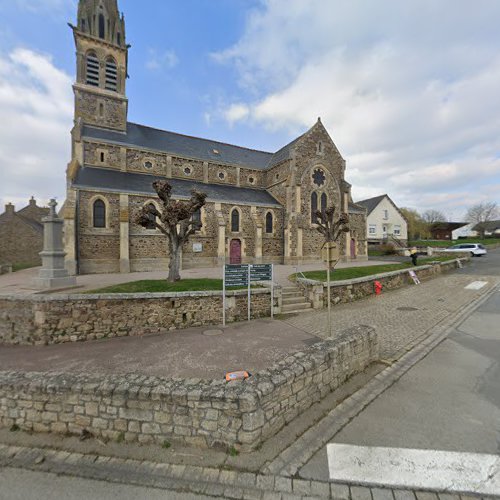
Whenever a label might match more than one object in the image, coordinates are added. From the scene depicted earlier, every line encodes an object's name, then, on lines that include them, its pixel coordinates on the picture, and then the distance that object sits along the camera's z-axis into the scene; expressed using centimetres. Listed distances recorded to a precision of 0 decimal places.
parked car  2932
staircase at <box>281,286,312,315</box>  959
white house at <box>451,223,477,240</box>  7194
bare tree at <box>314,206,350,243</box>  1490
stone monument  1004
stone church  1708
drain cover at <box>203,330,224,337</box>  727
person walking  1840
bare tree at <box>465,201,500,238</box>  6125
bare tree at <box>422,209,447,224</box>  7550
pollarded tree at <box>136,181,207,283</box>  1023
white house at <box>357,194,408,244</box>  4181
